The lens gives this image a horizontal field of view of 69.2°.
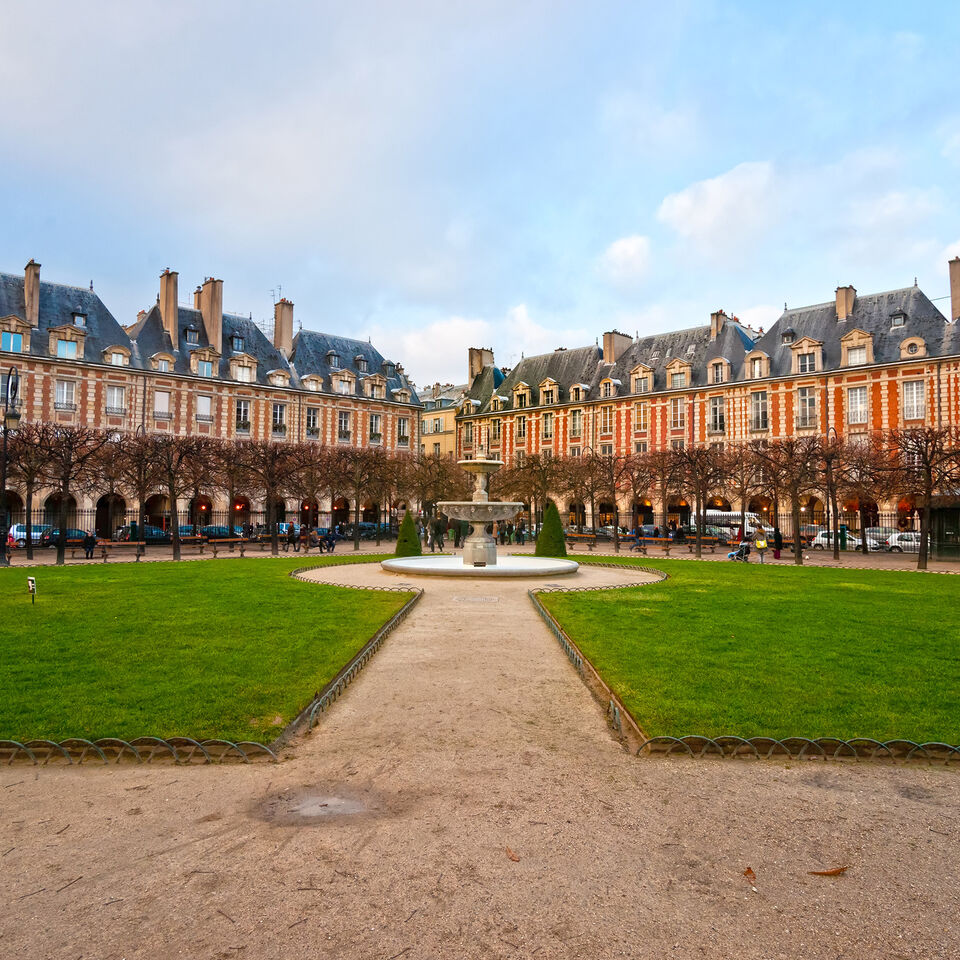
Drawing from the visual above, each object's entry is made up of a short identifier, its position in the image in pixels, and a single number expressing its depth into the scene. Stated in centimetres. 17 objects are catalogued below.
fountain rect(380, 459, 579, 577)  1680
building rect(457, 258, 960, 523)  3712
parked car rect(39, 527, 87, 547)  2908
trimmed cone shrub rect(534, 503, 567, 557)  2259
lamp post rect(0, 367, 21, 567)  2011
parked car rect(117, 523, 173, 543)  3275
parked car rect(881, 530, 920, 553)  2980
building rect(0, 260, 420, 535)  3706
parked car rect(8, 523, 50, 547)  3059
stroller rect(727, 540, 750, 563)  2431
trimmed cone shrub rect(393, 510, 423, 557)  2277
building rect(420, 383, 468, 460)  6134
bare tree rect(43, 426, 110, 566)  2586
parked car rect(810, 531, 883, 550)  3142
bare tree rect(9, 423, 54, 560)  2667
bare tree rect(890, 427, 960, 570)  2200
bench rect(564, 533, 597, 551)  3398
